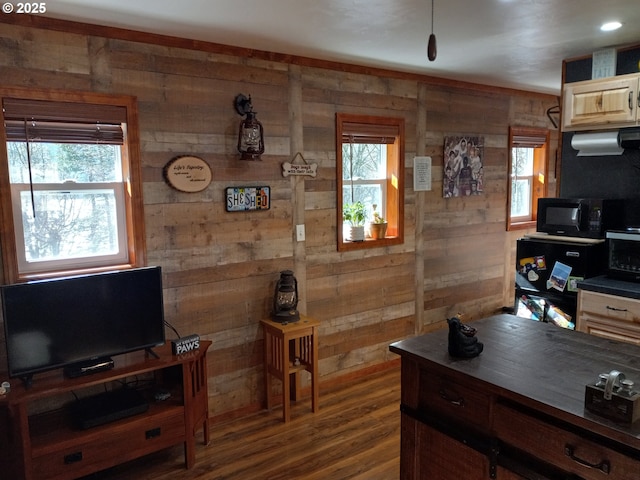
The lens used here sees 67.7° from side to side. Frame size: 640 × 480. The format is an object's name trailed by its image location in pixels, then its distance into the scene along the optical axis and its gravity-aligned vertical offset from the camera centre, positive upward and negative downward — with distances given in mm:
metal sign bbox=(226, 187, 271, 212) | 3195 -74
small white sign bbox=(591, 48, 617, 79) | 3307 +830
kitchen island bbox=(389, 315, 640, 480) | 1437 -768
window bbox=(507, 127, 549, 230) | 5095 +75
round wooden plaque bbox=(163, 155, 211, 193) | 2961 +92
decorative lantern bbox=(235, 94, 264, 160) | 3123 +361
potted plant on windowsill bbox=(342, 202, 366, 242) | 3883 -264
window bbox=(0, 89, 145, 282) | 2518 +32
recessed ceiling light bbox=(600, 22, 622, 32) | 2768 +914
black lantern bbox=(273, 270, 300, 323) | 3312 -783
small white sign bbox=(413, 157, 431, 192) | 4172 +93
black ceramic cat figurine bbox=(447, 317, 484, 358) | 1861 -617
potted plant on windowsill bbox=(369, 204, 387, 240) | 4004 -348
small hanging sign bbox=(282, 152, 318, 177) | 3420 +135
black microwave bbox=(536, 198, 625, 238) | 3332 -246
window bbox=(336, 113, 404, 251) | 3764 +55
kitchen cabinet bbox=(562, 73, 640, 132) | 3053 +522
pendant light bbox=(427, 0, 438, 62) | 1988 +572
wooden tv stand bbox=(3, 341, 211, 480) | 2309 -1228
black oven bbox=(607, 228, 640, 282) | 3078 -478
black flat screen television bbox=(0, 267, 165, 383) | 2387 -685
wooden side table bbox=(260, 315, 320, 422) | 3217 -1174
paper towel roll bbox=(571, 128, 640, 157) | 3111 +268
